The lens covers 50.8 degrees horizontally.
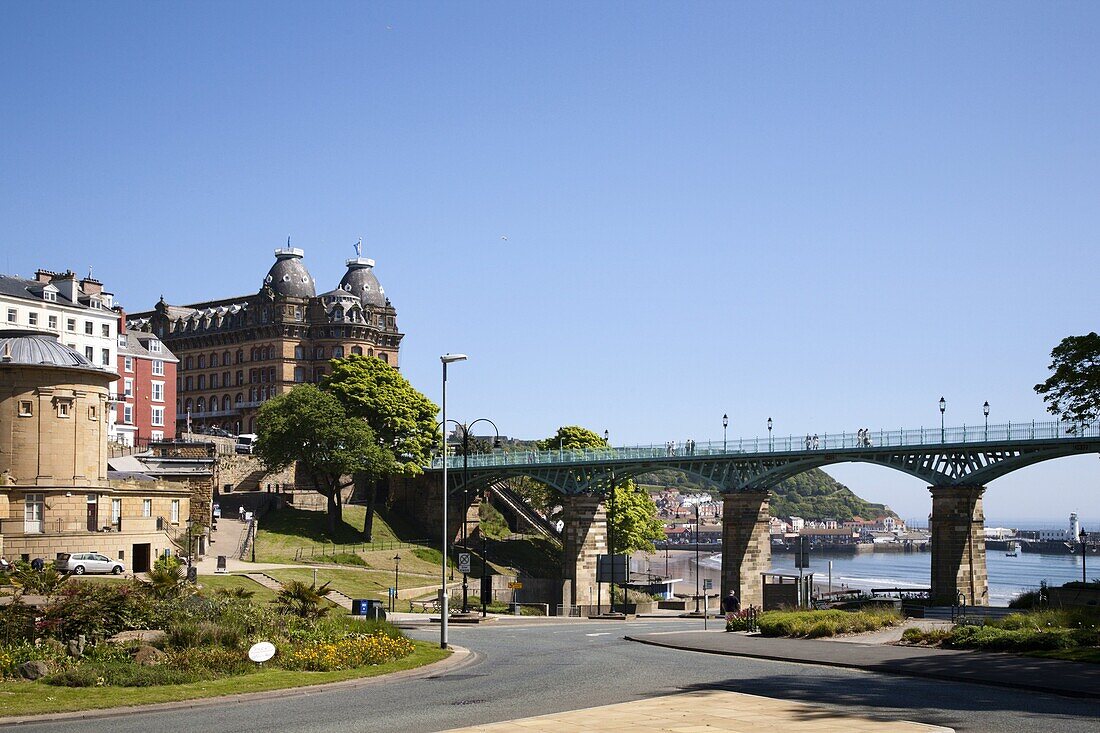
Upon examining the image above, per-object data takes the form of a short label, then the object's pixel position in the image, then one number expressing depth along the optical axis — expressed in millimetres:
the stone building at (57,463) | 53312
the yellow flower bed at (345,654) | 29267
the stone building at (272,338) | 137750
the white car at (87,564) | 49891
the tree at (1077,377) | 49188
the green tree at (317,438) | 96500
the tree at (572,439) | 116625
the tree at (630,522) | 111312
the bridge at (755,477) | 78438
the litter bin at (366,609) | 44906
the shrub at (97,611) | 28766
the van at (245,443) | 117250
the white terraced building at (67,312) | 89250
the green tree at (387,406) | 104812
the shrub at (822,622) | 38875
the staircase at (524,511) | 119500
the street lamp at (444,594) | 36750
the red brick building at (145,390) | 108375
